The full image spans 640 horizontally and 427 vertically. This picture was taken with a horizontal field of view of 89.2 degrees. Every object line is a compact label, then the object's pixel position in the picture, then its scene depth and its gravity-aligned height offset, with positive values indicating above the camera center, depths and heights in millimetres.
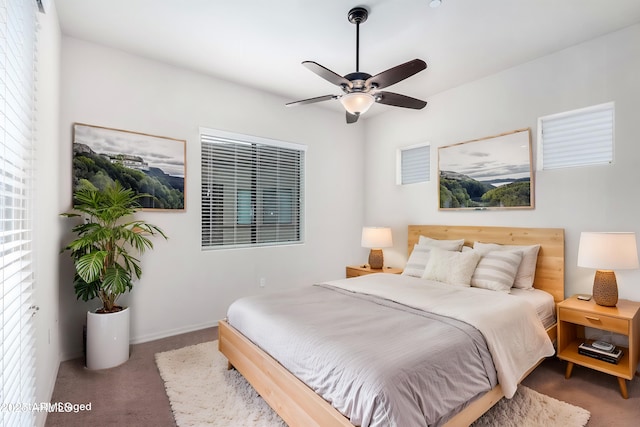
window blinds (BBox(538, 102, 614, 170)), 2822 +703
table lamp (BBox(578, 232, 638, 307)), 2389 -324
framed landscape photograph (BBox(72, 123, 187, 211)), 2895 +483
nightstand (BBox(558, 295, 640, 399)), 2273 -831
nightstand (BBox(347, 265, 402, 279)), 4121 -731
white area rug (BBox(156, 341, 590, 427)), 1970 -1263
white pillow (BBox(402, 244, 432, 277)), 3516 -535
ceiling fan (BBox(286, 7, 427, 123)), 2135 +925
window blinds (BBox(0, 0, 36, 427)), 1218 +50
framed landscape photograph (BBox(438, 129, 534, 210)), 3293 +451
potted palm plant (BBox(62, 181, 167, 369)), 2551 -439
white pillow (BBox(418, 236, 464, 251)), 3584 -339
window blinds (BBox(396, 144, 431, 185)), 4242 +673
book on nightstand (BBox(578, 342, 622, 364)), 2385 -1048
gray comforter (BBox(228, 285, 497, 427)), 1433 -744
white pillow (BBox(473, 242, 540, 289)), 3043 -514
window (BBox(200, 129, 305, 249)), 3701 +282
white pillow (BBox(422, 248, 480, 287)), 3049 -520
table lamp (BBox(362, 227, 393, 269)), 4246 -373
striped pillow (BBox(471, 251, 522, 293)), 2914 -527
